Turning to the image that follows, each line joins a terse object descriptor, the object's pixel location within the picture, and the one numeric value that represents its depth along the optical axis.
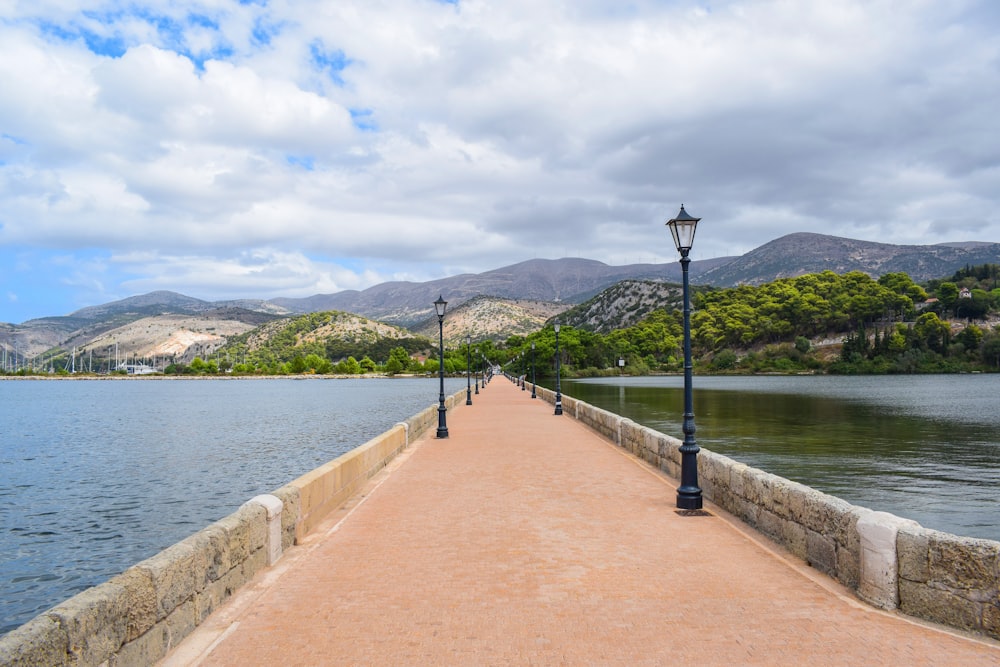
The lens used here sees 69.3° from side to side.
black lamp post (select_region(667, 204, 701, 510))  9.56
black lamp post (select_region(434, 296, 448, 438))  20.39
